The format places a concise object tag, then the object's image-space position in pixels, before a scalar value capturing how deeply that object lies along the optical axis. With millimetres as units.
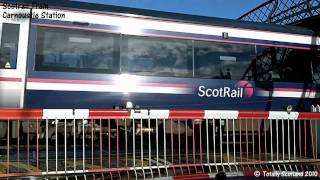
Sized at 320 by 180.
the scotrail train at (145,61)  10414
